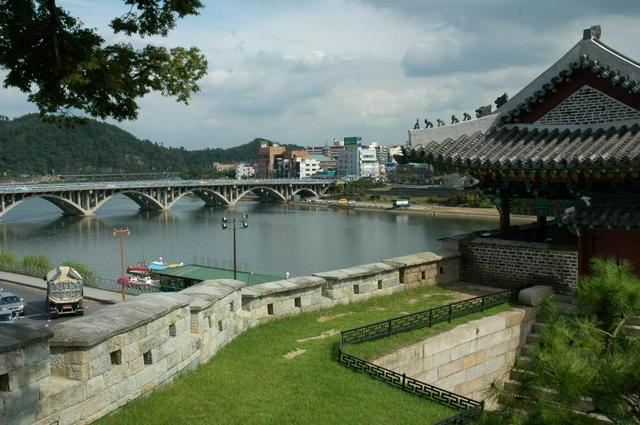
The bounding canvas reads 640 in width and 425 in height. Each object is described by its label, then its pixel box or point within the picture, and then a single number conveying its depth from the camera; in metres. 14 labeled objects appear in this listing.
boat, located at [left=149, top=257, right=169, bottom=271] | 44.71
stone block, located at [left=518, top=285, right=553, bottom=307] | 12.97
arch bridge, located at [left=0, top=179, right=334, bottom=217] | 86.69
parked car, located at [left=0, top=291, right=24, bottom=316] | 27.56
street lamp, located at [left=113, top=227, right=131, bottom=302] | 38.73
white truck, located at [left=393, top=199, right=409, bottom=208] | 112.11
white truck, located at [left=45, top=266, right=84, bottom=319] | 28.58
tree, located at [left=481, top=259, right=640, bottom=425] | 4.37
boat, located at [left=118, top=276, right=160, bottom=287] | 38.94
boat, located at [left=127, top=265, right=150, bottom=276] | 43.78
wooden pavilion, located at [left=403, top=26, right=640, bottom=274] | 12.57
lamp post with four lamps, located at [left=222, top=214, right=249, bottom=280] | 39.74
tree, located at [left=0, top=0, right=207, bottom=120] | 6.90
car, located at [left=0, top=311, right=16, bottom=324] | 26.63
